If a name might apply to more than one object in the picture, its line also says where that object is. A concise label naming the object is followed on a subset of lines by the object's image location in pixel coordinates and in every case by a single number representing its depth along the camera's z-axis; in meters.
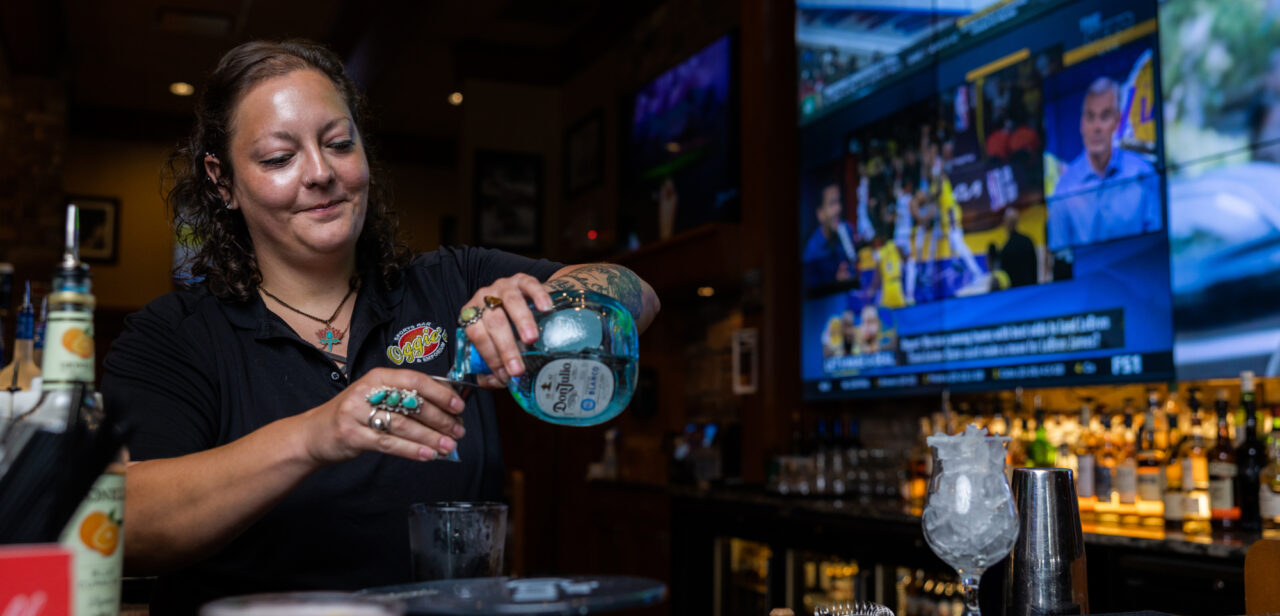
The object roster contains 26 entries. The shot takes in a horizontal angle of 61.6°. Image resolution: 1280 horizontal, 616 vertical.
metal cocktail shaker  1.05
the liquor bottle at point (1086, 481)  2.84
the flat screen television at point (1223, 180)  2.43
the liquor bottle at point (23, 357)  1.16
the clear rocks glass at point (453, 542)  0.84
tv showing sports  2.78
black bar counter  2.17
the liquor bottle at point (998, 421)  3.24
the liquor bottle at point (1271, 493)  2.39
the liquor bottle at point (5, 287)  2.04
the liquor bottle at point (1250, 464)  2.45
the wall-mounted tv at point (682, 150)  4.69
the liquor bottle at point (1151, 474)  2.68
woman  1.24
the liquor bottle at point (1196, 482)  2.56
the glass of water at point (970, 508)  0.96
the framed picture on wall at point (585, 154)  6.16
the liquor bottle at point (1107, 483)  2.80
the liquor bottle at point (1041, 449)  3.14
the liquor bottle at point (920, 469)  3.42
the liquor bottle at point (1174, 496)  2.57
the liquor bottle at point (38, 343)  1.13
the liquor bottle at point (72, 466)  0.68
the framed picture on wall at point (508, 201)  6.72
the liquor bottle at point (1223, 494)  2.47
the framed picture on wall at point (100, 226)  8.26
